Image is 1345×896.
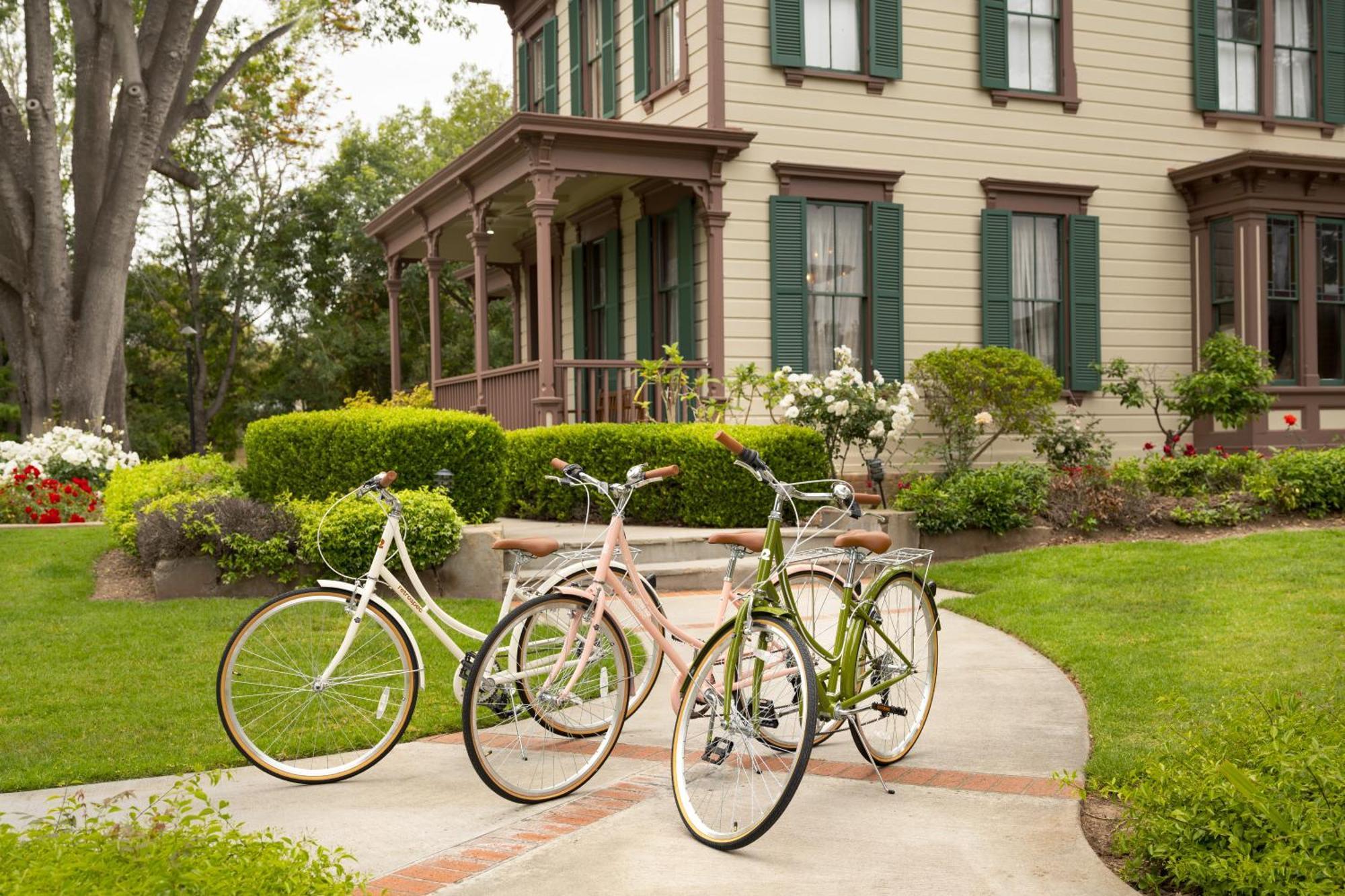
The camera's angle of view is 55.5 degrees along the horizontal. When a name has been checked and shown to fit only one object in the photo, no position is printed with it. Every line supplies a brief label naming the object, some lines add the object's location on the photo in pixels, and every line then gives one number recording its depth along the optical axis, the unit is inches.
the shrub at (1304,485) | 485.1
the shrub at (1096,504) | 474.0
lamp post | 1144.8
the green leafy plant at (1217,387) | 590.6
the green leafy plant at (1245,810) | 135.0
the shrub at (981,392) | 548.4
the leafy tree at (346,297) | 1333.7
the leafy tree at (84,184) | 689.6
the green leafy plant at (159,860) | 116.3
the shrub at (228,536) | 352.8
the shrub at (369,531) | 349.4
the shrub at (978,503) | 460.1
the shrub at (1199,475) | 517.0
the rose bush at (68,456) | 621.0
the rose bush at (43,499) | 538.9
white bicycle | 199.0
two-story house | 558.3
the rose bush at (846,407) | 516.7
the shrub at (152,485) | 404.2
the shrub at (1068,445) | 587.5
